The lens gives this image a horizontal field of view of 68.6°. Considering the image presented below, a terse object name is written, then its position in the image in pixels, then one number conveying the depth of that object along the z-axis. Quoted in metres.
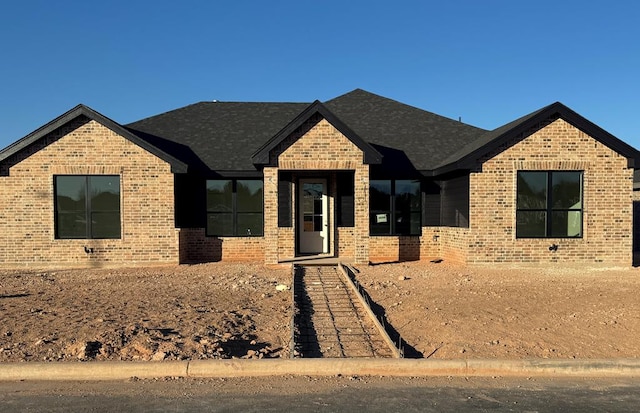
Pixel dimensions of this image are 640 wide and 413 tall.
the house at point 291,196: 13.02
